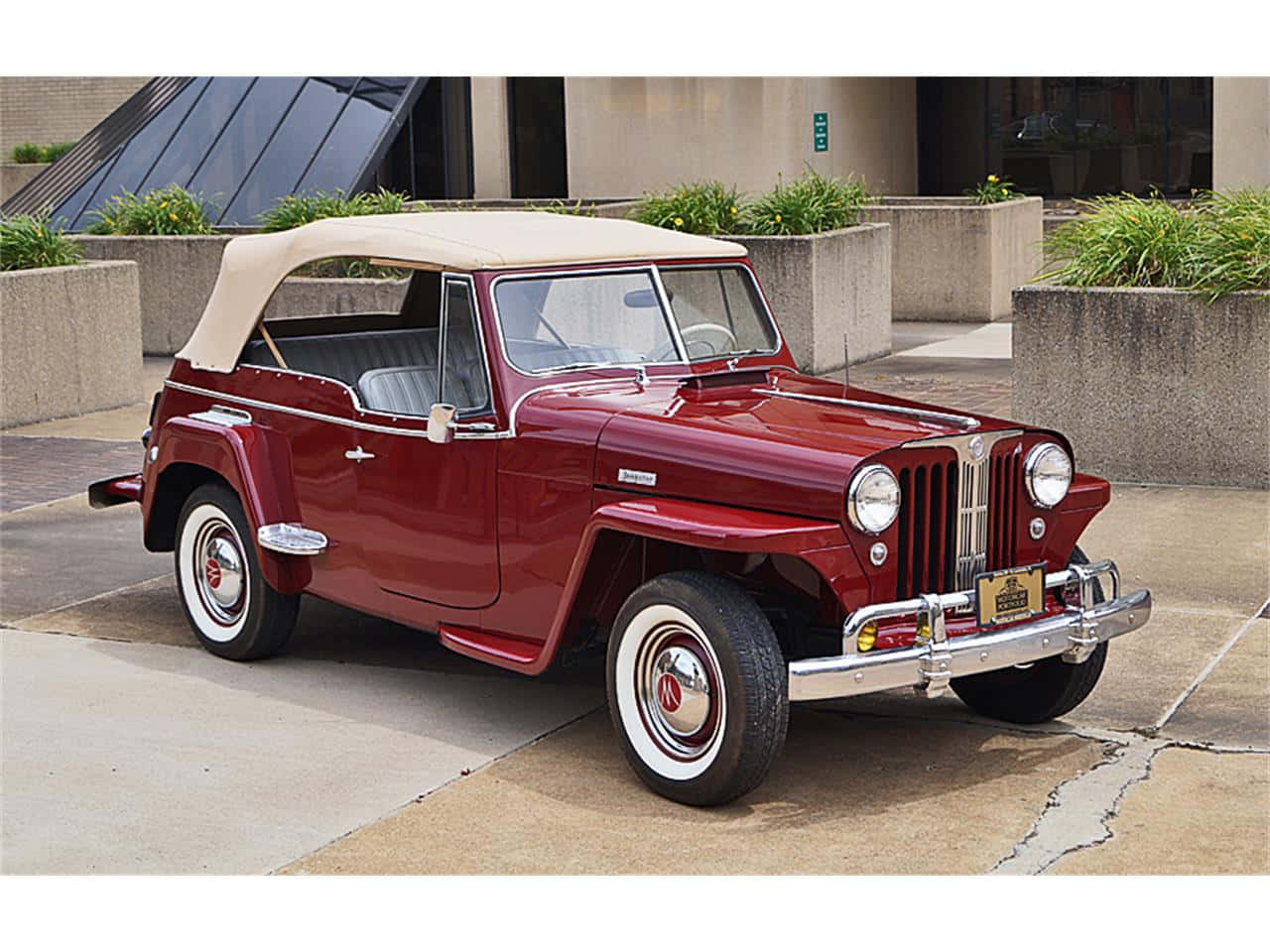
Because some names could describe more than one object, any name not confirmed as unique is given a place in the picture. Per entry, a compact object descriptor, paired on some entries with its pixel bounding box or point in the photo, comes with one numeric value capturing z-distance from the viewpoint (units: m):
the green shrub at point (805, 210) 15.40
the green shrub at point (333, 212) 15.95
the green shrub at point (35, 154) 33.97
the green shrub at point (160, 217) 17.84
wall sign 23.23
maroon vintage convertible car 5.35
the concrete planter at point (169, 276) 17.12
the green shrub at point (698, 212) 15.52
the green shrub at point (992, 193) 19.19
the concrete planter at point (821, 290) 14.93
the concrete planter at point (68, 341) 13.26
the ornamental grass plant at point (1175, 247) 10.21
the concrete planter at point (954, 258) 18.42
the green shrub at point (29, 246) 13.92
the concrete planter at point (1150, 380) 10.09
